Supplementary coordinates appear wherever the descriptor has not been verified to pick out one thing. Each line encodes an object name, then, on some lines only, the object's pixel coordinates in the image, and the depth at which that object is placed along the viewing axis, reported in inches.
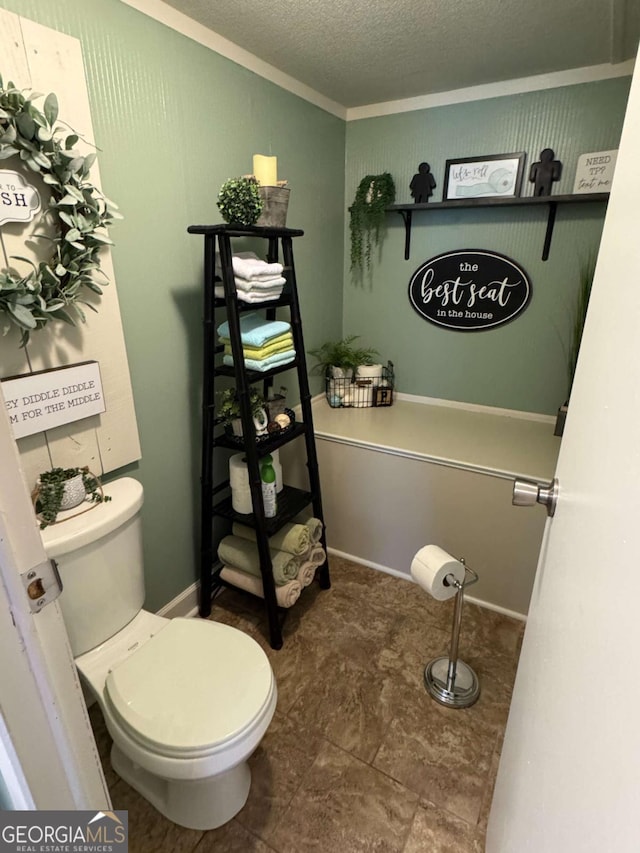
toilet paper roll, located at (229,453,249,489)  64.9
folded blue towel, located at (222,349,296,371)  60.0
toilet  40.2
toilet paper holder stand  57.2
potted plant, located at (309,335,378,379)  94.8
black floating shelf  73.2
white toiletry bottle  65.5
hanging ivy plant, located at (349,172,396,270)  88.3
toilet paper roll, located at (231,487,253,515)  65.5
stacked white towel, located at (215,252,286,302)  56.6
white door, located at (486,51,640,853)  13.6
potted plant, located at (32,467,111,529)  46.3
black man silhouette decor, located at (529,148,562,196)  75.2
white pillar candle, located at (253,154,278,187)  59.2
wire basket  96.2
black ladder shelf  55.5
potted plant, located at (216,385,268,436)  62.8
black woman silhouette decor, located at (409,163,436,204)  85.0
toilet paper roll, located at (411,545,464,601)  54.8
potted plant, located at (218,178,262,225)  53.6
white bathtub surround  70.6
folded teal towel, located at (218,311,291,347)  59.3
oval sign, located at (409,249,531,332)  84.7
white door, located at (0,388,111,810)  20.3
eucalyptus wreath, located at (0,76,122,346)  38.7
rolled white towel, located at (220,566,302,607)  66.4
